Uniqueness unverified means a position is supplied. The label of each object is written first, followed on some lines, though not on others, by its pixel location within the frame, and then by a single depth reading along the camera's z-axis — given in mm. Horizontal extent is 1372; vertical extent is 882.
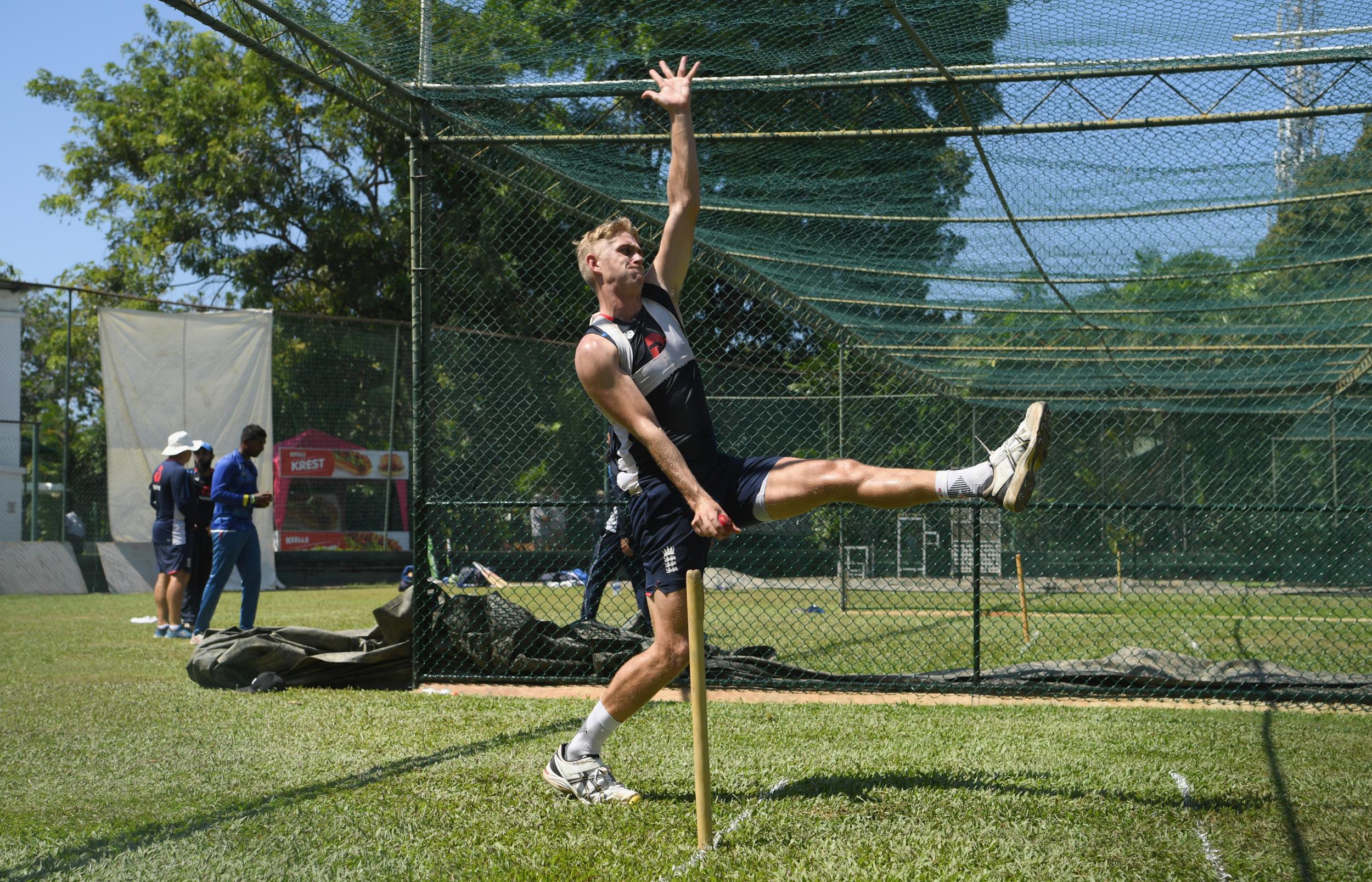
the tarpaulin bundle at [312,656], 6598
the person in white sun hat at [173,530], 9891
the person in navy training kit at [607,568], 8633
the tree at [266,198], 22078
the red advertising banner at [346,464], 16500
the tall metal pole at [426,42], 6441
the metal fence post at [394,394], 16828
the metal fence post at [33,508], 14969
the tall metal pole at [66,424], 15094
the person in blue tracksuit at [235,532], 8938
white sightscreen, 15625
